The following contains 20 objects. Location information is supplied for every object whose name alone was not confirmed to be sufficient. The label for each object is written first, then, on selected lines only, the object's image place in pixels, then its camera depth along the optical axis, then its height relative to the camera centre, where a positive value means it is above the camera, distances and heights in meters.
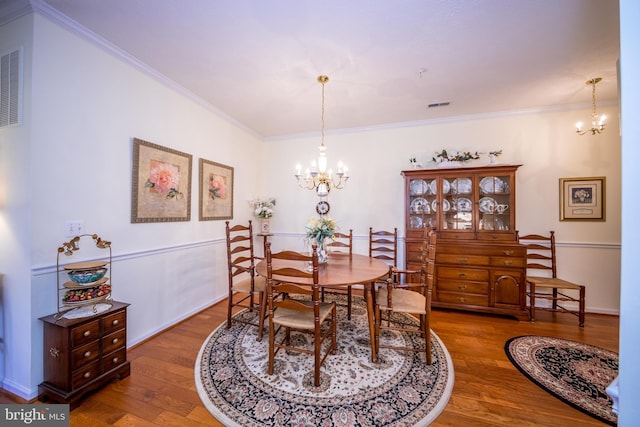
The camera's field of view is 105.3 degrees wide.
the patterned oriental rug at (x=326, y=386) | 1.59 -1.30
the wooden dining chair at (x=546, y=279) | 2.94 -0.81
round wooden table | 1.95 -0.52
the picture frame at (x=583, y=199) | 3.17 +0.23
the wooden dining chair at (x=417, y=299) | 2.12 -0.81
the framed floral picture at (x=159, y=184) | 2.40 +0.33
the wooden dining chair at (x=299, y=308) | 1.80 -0.75
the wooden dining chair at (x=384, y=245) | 3.63 -0.48
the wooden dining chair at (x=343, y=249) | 2.97 -0.57
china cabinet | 3.06 -0.25
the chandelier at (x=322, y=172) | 2.59 +0.48
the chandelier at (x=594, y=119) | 2.68 +1.20
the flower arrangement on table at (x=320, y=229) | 2.47 -0.14
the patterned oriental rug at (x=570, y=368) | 1.71 -1.29
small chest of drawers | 1.64 -1.00
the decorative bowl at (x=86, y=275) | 1.76 -0.45
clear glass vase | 2.54 -0.37
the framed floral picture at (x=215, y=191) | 3.21 +0.33
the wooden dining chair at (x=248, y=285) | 2.45 -0.78
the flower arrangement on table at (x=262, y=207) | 4.20 +0.13
